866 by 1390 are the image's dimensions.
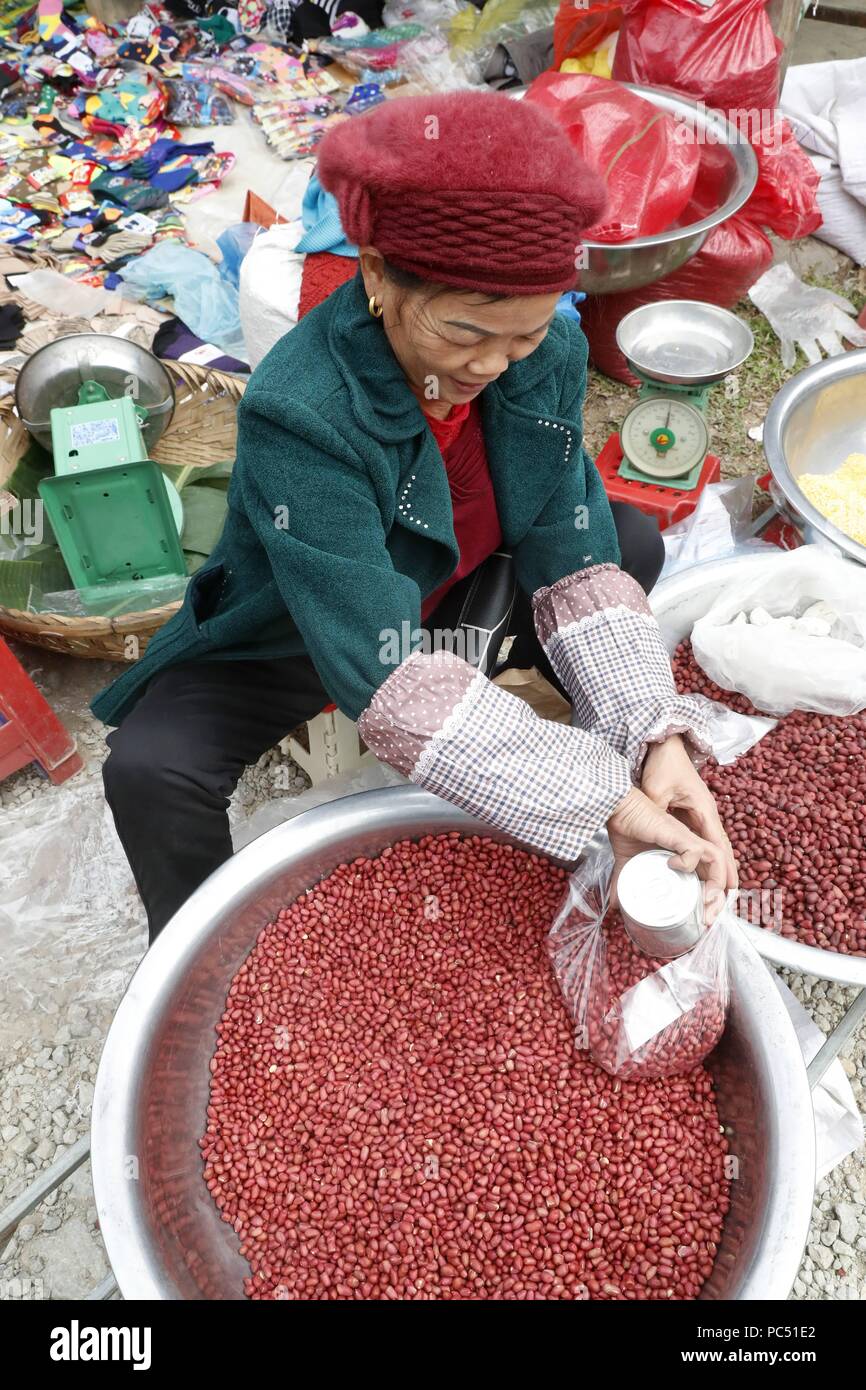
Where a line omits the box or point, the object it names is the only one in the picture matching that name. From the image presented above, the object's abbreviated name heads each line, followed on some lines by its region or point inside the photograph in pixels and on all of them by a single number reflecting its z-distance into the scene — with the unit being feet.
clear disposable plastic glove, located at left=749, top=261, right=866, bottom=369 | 11.91
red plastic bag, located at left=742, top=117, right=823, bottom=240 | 10.46
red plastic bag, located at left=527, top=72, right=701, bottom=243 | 9.25
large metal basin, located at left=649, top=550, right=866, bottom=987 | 7.15
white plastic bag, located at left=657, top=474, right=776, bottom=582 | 8.79
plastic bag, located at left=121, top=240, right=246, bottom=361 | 10.89
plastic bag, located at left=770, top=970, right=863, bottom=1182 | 6.29
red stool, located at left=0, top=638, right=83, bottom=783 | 7.38
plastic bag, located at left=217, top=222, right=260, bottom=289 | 11.02
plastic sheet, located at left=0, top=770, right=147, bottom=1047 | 7.08
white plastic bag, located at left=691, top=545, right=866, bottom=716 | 6.51
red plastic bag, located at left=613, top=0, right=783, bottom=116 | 10.03
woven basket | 7.46
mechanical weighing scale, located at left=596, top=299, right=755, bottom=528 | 8.34
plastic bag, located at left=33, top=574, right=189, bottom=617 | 8.07
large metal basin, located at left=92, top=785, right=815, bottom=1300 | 4.22
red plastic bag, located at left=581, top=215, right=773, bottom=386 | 10.44
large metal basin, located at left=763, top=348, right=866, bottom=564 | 7.43
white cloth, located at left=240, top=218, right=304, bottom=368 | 7.94
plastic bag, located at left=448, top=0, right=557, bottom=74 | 14.28
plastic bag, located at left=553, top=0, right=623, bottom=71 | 10.68
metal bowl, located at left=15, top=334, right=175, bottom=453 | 8.66
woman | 3.61
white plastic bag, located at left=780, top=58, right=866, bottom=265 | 12.47
